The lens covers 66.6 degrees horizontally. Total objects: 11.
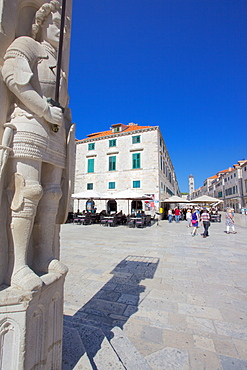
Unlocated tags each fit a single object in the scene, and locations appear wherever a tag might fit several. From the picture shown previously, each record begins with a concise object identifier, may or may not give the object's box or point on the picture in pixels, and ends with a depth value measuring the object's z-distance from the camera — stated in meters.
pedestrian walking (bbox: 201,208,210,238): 9.05
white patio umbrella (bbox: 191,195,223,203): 17.84
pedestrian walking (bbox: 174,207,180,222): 17.63
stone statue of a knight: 1.37
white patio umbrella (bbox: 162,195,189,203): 18.39
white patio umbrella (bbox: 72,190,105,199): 13.69
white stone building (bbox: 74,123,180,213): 20.61
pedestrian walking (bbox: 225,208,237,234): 10.18
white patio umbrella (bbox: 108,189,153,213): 12.77
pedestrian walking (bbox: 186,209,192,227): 13.94
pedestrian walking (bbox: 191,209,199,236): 9.48
